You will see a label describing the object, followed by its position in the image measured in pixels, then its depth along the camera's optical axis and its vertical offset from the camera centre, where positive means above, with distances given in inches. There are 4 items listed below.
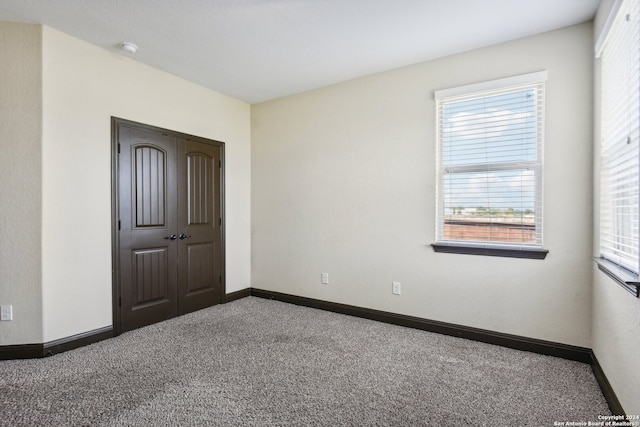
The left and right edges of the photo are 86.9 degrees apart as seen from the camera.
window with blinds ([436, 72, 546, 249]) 110.3 +15.8
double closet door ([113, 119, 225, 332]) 128.4 -7.3
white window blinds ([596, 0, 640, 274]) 68.1 +16.8
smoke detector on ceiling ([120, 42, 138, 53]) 116.9 +56.3
